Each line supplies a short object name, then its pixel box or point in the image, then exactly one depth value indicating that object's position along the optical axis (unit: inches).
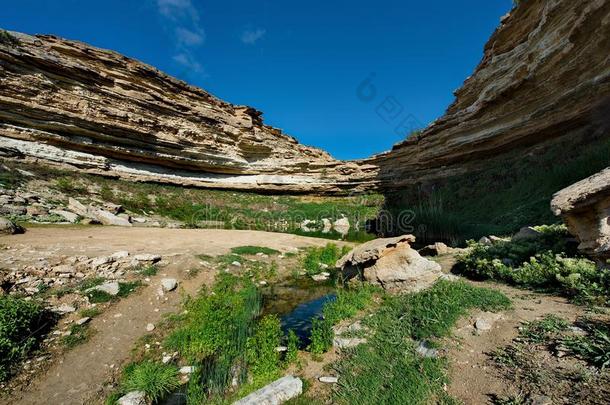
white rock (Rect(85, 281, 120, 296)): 242.3
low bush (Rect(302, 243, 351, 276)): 432.5
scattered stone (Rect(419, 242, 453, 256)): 421.5
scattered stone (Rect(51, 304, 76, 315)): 207.1
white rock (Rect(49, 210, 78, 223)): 547.2
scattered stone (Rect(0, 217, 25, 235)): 356.5
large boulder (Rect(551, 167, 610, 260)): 185.2
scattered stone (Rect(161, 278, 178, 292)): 274.6
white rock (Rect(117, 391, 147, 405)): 145.3
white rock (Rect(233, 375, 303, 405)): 133.6
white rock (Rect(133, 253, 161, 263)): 318.3
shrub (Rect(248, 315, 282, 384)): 166.1
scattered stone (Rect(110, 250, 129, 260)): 308.2
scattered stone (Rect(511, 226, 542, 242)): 303.2
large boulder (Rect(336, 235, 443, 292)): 268.8
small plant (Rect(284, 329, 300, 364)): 177.9
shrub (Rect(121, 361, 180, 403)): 154.1
